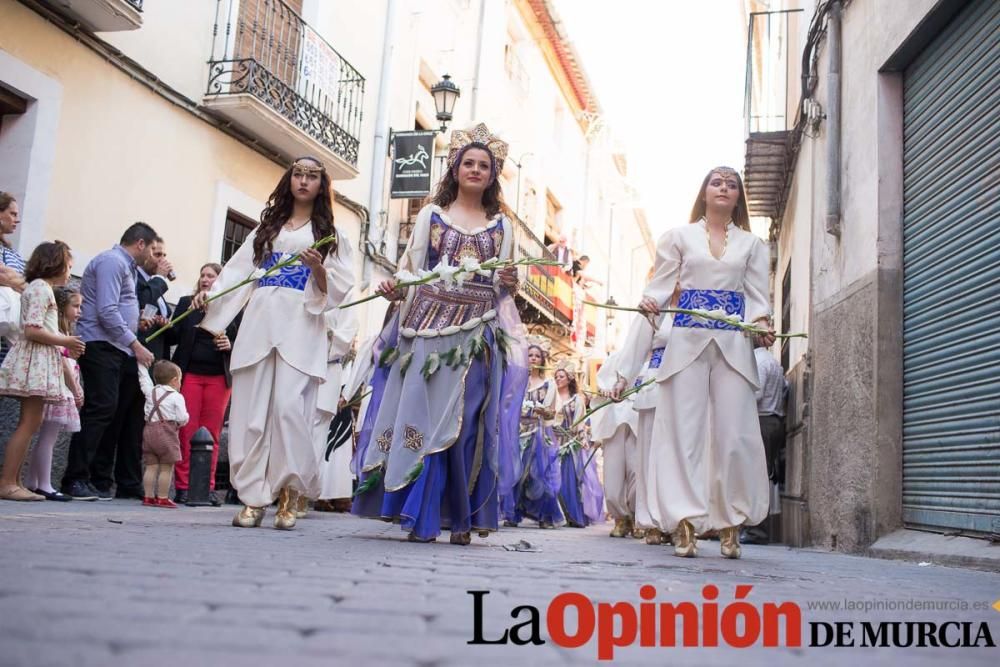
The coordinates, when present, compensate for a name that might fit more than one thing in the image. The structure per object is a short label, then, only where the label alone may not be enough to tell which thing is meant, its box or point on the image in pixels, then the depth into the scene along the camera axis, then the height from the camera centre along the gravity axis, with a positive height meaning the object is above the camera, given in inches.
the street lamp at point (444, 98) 664.4 +234.5
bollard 343.6 -4.9
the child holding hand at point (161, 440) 323.6 +5.0
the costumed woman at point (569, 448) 503.2 +15.9
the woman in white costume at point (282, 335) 234.2 +28.8
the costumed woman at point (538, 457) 472.7 +9.8
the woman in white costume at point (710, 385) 229.8 +22.9
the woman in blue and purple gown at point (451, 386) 217.8 +18.5
